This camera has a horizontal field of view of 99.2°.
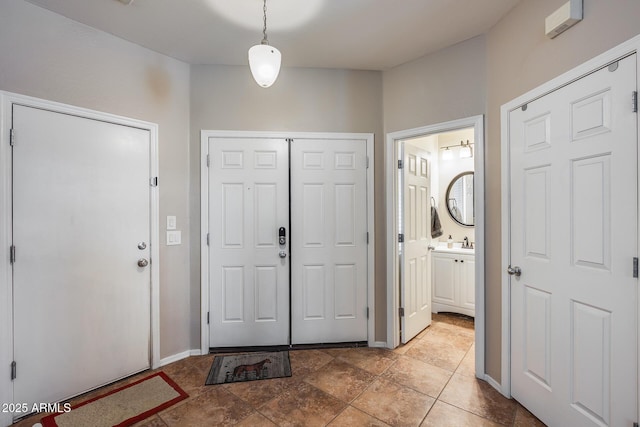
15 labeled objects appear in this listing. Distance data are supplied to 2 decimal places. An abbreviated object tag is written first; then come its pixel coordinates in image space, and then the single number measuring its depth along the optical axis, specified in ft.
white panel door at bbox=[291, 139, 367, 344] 8.68
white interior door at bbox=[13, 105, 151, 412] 5.75
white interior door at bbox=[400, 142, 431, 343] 8.93
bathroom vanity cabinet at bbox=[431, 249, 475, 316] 10.91
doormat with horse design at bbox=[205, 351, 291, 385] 7.11
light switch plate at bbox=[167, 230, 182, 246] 7.96
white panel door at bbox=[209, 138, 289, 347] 8.46
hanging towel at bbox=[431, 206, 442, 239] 12.39
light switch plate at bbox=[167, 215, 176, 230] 7.95
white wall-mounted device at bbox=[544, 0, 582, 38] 4.65
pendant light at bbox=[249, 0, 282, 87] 5.16
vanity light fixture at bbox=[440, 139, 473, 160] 11.71
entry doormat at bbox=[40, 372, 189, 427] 5.59
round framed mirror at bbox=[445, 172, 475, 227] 11.96
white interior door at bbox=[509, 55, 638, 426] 4.12
